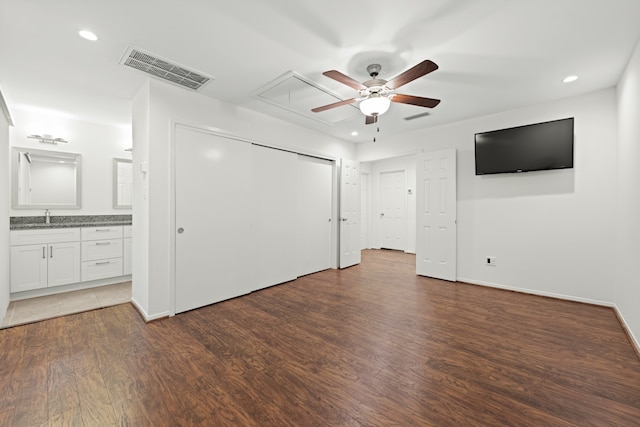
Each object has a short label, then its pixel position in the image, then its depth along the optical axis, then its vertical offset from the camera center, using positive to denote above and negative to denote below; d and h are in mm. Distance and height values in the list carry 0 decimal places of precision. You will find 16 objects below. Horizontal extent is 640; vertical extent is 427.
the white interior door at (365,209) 7777 +128
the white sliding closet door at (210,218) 3084 -64
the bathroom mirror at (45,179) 3797 +507
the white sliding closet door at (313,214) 4647 -17
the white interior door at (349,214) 5270 -17
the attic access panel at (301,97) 2979 +1505
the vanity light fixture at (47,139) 3828 +1103
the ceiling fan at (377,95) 2346 +1183
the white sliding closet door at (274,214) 3908 -17
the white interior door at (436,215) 4402 -26
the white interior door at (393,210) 7426 +96
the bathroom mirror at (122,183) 4480 +508
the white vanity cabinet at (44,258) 3502 -646
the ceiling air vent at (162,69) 2434 +1473
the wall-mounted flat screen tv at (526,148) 3445 +934
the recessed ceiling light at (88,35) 2121 +1467
